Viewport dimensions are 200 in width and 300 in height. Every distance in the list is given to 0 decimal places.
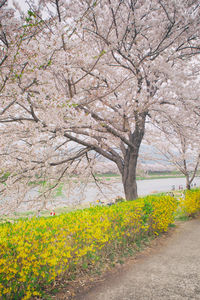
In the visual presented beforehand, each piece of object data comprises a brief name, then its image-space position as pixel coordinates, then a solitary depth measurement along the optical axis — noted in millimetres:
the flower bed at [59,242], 2441
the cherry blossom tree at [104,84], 3785
